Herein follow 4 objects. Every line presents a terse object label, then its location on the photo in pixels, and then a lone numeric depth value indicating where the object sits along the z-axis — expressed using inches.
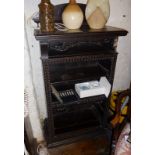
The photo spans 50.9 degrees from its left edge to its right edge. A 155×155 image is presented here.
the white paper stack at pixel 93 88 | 51.9
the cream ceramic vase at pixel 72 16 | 42.9
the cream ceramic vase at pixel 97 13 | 44.7
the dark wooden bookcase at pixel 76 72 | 42.9
